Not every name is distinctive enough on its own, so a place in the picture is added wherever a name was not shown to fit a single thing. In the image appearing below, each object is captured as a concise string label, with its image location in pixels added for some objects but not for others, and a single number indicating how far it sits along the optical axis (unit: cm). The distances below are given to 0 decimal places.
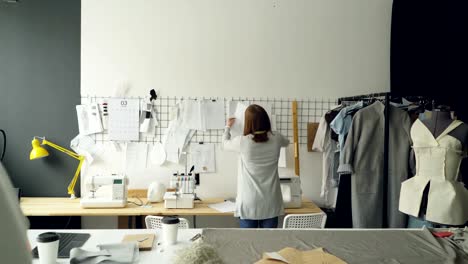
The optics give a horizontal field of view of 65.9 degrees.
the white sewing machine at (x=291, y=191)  322
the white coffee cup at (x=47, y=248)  141
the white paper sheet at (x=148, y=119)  361
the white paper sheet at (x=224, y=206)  311
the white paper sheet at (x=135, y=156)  363
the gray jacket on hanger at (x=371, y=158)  292
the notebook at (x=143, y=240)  165
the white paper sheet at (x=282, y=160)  372
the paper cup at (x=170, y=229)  168
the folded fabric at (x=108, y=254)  146
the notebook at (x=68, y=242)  157
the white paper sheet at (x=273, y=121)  371
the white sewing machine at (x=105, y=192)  306
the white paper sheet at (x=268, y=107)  370
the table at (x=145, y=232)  155
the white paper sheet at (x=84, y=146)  357
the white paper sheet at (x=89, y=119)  356
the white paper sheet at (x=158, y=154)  363
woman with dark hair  273
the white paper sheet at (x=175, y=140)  364
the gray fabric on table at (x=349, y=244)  157
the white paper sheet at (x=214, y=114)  366
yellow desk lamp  331
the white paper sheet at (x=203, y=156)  367
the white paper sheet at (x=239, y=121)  364
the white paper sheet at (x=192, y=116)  365
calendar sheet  360
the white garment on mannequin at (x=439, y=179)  224
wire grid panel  364
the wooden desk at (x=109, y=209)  298
